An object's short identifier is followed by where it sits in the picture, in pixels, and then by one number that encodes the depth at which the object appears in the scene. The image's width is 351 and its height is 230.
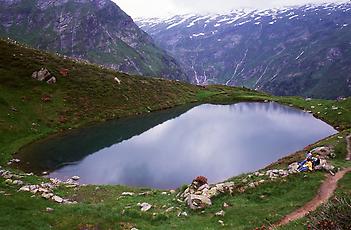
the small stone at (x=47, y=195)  37.13
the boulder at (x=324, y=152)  46.72
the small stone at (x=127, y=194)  42.97
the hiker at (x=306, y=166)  37.86
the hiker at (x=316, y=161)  39.30
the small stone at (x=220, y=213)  30.81
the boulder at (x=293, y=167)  38.21
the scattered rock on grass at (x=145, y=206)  33.97
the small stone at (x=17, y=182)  41.76
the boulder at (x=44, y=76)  103.38
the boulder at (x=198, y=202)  33.00
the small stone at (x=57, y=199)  36.81
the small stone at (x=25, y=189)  38.37
